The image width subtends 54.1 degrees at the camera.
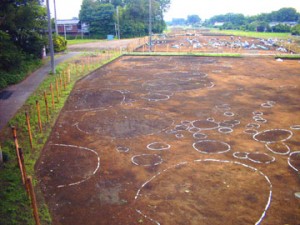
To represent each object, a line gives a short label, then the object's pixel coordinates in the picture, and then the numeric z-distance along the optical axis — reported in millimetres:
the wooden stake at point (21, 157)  6280
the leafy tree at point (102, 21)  60312
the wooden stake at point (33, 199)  5090
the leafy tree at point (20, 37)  17656
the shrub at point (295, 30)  61469
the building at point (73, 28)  61338
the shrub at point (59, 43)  33775
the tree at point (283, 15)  106375
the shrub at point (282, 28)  75462
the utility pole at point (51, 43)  20023
